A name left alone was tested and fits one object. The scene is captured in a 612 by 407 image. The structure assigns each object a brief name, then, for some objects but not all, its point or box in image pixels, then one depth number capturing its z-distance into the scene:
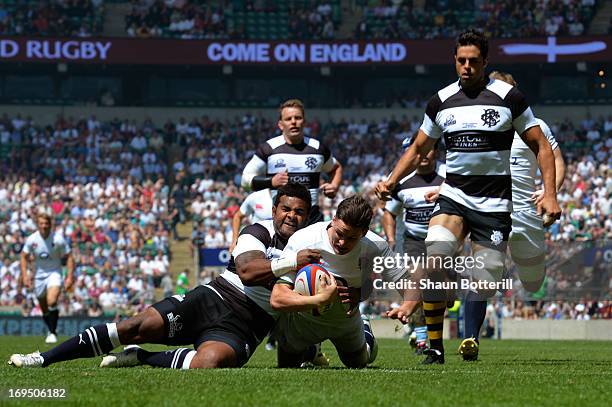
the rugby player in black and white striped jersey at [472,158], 9.34
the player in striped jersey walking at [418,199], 13.35
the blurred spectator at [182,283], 28.00
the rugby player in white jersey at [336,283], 7.74
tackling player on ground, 8.30
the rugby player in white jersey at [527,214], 10.71
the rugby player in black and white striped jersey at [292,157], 12.95
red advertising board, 37.56
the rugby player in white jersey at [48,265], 19.11
